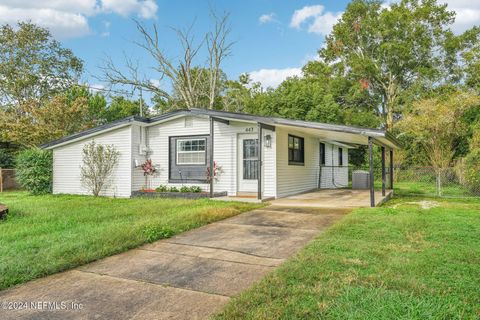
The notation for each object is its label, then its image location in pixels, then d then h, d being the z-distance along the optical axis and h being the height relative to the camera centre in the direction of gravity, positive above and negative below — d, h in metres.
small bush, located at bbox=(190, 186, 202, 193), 10.66 -0.61
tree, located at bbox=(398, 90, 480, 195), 17.72 +2.32
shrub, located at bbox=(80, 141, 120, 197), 11.38 +0.22
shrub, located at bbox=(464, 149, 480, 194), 11.74 -0.08
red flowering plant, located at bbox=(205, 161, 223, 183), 10.74 -0.07
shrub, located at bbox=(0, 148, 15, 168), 19.06 +0.68
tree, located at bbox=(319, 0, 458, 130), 25.26 +9.54
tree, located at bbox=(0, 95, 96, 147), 17.54 +2.69
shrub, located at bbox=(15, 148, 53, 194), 12.16 +0.03
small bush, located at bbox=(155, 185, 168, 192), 10.95 -0.62
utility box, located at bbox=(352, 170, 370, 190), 14.82 -0.48
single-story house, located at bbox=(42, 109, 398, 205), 10.11 +0.60
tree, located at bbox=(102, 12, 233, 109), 22.88 +7.55
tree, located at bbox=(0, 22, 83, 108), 23.75 +7.91
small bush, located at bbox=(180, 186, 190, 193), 10.64 -0.61
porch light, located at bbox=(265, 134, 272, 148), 10.08 +0.87
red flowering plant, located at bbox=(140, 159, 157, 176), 11.47 +0.08
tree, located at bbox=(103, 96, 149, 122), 30.80 +5.71
